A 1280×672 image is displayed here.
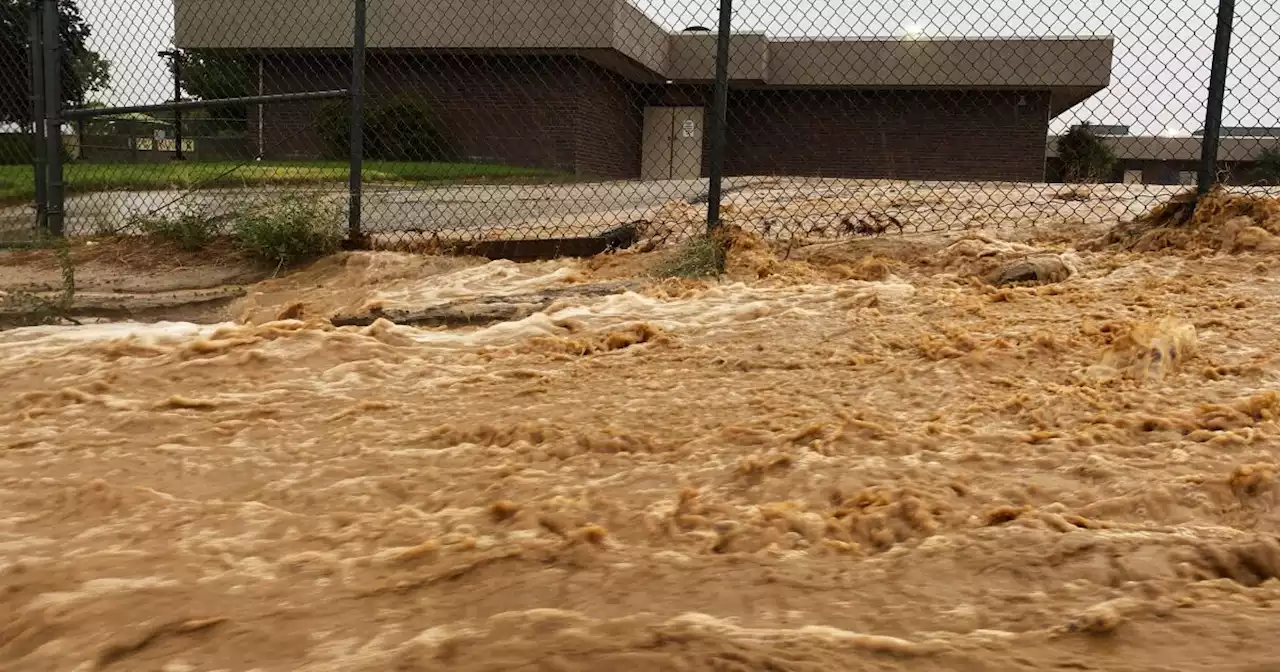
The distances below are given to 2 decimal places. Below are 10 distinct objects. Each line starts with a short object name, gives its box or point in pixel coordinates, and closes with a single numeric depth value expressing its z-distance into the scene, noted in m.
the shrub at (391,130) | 13.66
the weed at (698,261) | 4.64
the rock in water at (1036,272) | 4.12
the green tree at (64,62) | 8.08
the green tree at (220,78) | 12.46
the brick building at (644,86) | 13.77
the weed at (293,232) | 5.66
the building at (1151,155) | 12.09
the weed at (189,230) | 6.21
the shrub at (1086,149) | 14.80
